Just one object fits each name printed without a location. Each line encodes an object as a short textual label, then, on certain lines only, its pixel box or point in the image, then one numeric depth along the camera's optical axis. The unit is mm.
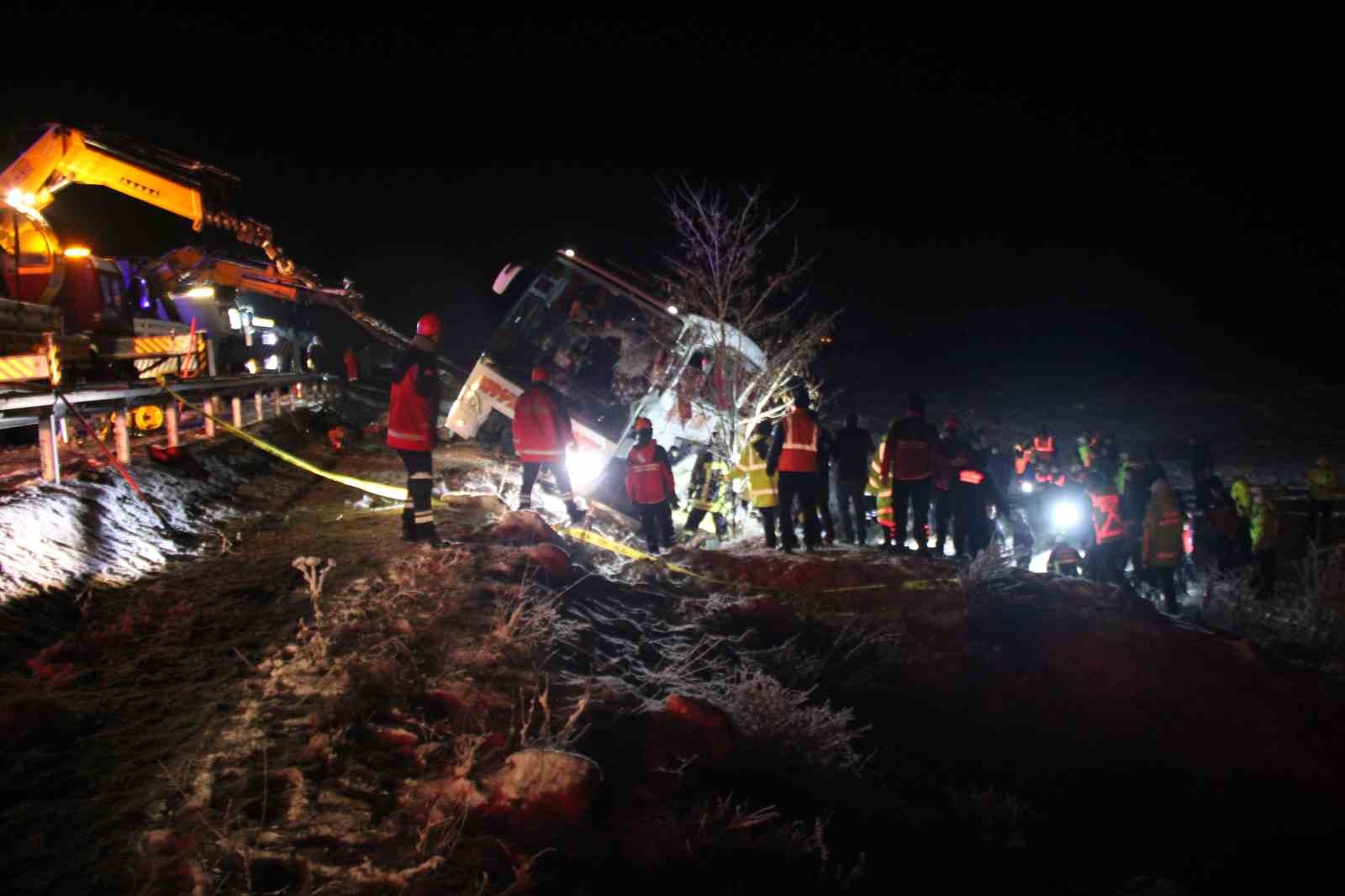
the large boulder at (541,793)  2873
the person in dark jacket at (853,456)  9055
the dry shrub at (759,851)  2969
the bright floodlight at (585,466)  11117
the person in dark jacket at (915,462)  8102
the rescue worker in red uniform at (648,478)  8406
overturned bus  11102
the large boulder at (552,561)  6184
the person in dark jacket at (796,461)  7898
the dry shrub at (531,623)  4418
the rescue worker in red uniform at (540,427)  7668
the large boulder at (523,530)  6906
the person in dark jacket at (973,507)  8906
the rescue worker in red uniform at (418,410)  6055
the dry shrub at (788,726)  3941
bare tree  11227
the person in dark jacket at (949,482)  8648
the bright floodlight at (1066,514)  10114
